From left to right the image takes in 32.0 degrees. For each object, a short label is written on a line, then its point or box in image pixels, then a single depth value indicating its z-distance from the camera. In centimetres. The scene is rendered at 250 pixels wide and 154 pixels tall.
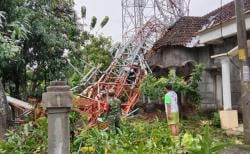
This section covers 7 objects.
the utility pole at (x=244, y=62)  983
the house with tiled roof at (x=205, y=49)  1488
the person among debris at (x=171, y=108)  1086
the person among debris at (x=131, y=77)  1906
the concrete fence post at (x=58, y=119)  531
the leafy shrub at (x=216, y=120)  1438
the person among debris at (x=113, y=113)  967
